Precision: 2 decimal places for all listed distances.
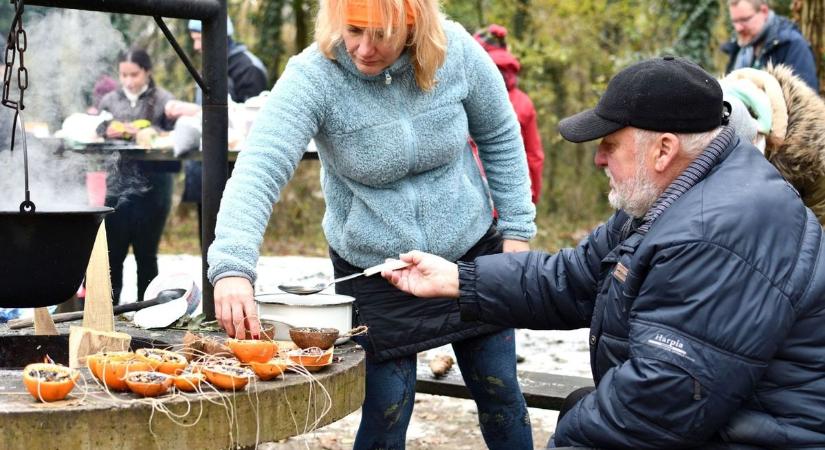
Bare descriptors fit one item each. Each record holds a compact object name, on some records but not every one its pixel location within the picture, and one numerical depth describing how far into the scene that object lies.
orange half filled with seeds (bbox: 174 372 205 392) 2.46
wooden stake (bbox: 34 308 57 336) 3.27
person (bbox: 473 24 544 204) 6.88
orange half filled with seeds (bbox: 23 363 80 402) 2.34
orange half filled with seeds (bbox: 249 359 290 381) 2.60
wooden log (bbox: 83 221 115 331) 3.12
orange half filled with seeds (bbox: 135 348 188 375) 2.54
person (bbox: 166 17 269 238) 7.28
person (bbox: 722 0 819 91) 6.76
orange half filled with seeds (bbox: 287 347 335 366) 2.69
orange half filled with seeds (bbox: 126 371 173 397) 2.38
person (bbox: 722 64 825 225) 3.68
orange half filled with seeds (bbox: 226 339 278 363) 2.65
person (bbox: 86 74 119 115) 7.56
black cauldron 2.68
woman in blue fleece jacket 2.92
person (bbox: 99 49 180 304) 6.88
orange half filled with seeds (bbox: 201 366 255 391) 2.46
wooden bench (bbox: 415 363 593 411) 4.49
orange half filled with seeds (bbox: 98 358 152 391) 2.44
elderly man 2.20
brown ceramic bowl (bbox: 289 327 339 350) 2.76
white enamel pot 2.98
